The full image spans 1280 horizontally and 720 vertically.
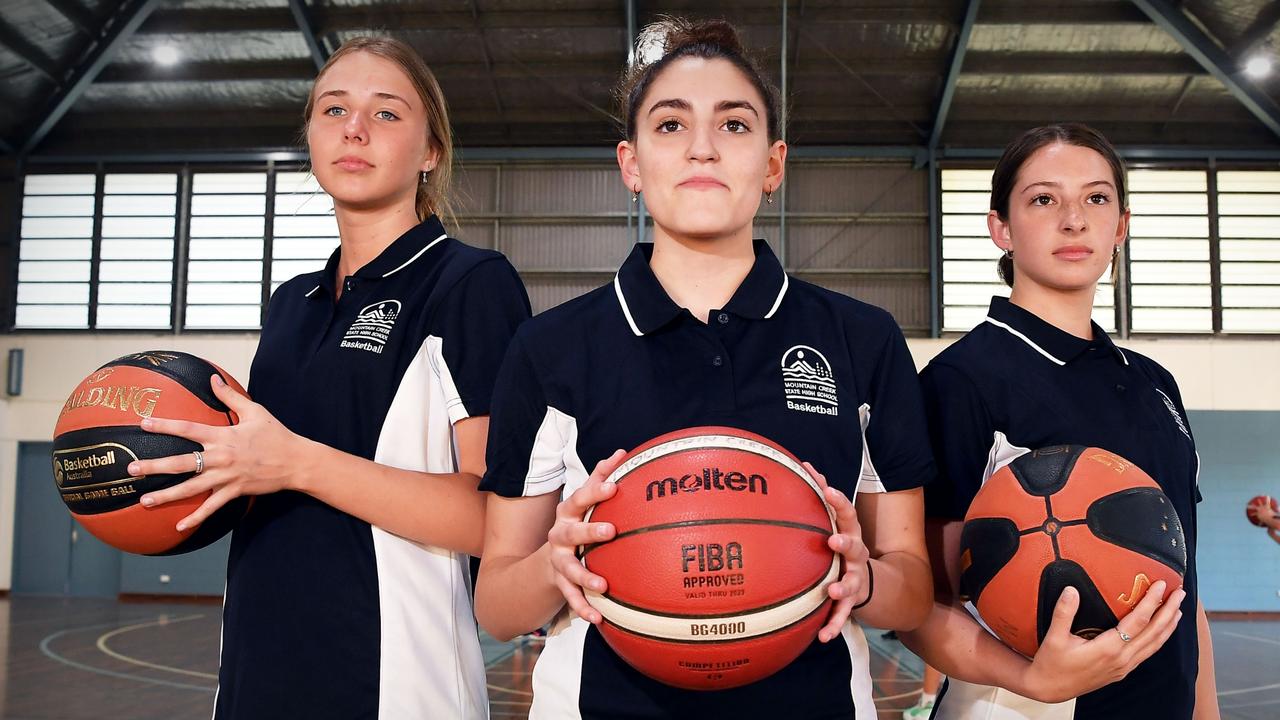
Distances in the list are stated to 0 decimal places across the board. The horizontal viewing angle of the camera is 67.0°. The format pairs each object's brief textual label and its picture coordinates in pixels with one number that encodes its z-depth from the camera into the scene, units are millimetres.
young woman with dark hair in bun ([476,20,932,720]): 1518
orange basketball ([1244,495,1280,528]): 6570
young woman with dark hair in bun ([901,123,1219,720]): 1857
